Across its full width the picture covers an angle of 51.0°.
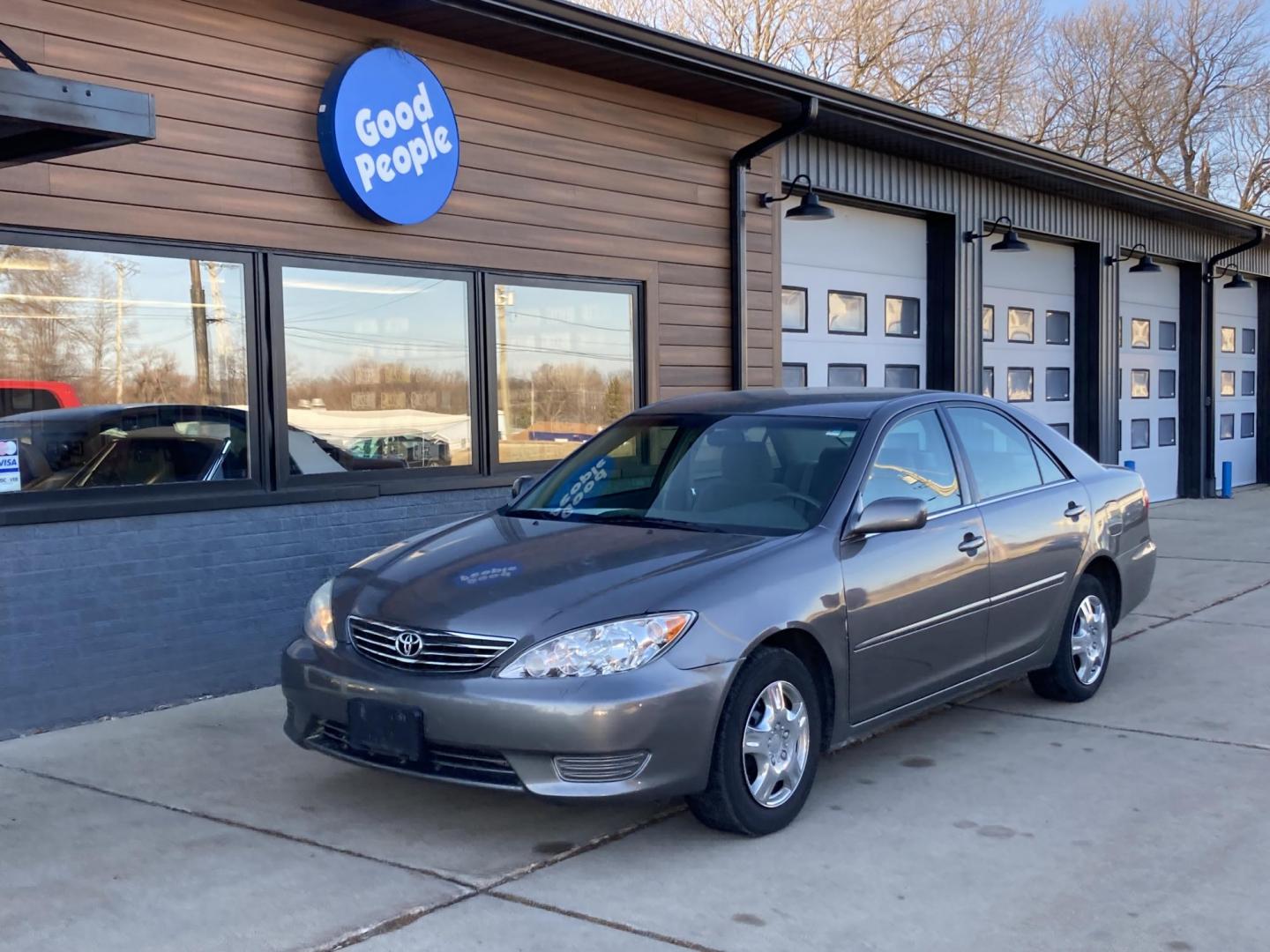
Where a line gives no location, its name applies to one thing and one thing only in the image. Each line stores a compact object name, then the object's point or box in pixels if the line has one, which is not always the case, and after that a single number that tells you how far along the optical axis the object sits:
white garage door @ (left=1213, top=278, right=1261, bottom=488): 18.83
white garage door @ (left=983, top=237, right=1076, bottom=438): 13.85
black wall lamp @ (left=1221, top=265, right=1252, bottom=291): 17.56
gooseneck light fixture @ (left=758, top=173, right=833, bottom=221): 9.80
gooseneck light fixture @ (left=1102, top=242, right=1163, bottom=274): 15.37
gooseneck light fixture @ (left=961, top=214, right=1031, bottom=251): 12.44
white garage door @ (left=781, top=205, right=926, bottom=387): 11.30
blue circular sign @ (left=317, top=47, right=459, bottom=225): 7.09
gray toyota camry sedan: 4.26
